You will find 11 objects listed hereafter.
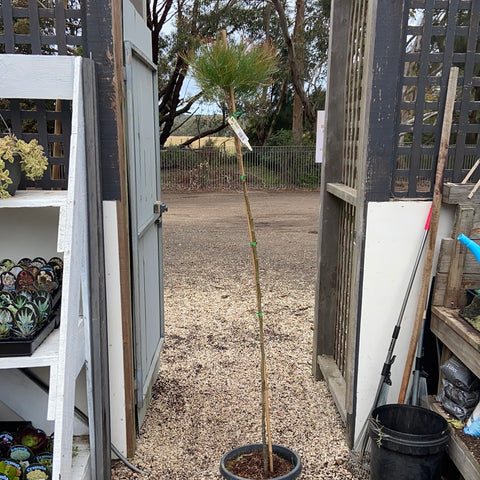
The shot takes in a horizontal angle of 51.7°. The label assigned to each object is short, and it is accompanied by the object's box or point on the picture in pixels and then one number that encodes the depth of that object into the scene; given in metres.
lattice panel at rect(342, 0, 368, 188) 3.13
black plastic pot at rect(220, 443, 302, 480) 2.27
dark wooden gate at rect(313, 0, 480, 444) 2.46
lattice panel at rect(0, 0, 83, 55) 2.32
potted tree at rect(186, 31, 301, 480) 2.13
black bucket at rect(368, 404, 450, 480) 2.24
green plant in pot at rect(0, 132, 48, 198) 2.11
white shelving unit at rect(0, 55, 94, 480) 1.90
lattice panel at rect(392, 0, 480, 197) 2.50
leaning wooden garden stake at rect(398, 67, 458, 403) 2.48
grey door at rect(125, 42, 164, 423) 2.67
